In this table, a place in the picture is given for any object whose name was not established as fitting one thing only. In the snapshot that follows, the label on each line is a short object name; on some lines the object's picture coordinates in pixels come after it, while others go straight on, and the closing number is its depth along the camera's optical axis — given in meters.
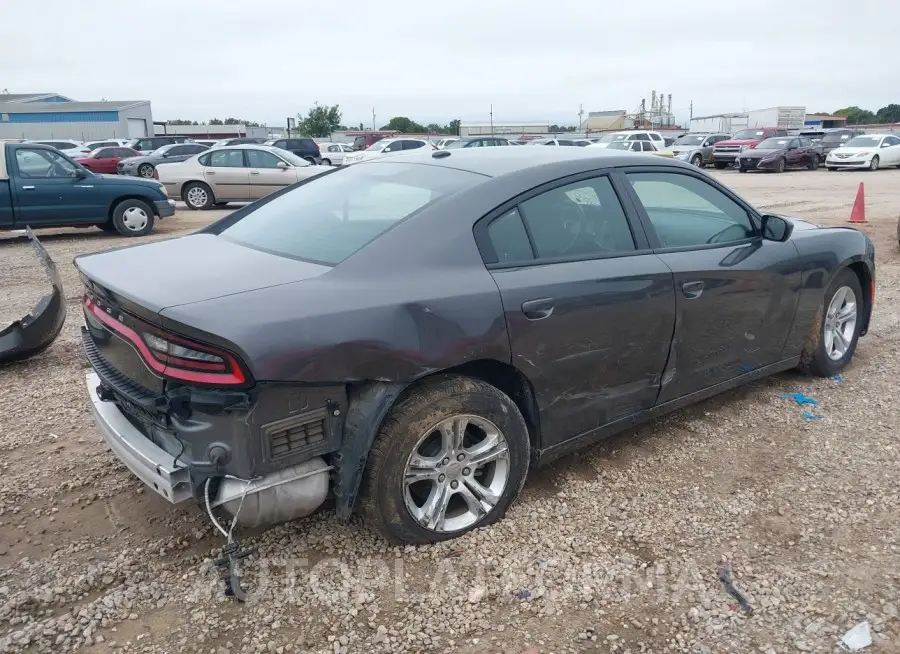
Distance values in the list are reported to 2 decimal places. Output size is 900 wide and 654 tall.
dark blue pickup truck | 10.59
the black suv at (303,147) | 27.84
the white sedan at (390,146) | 23.84
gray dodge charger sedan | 2.42
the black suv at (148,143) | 32.41
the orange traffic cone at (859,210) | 12.38
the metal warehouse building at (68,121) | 52.19
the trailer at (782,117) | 46.50
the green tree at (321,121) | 70.81
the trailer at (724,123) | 46.88
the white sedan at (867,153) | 26.48
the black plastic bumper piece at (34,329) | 4.93
